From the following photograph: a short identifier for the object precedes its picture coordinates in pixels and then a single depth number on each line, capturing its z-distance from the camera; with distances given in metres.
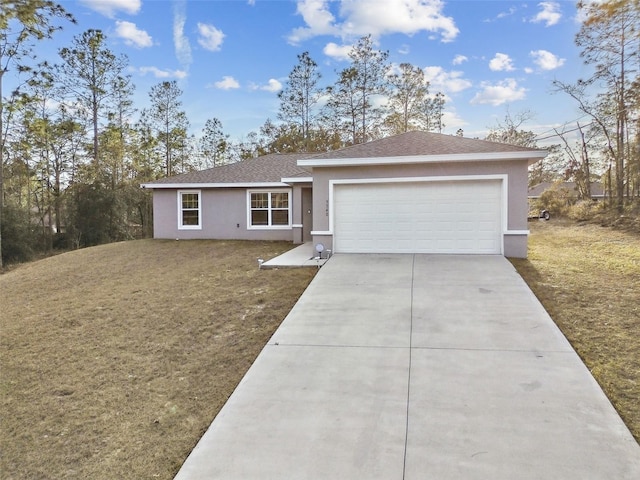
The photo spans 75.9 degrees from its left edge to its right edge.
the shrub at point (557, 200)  24.88
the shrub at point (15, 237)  21.66
